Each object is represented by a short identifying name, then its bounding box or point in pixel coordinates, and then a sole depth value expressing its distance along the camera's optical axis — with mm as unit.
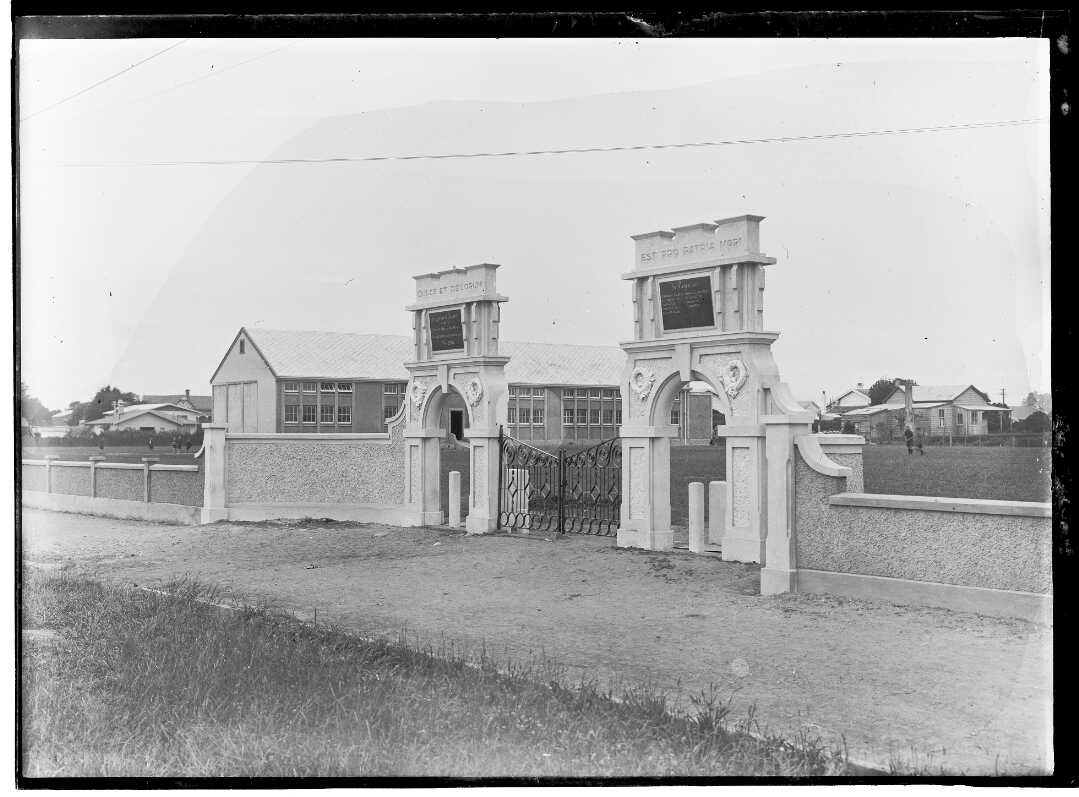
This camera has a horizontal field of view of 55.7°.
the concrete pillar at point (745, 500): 12398
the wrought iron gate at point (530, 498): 15750
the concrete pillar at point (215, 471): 18625
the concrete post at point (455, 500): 17362
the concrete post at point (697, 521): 13406
